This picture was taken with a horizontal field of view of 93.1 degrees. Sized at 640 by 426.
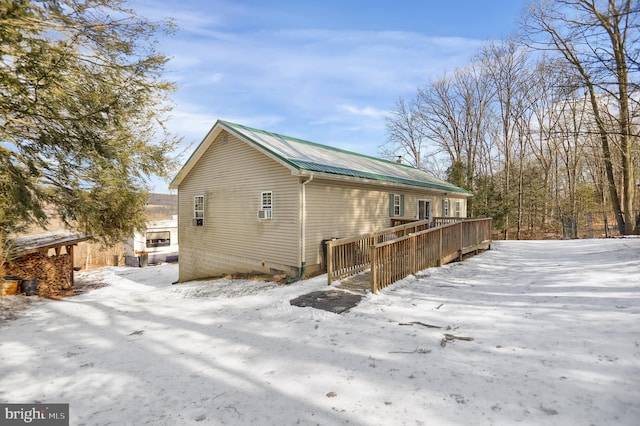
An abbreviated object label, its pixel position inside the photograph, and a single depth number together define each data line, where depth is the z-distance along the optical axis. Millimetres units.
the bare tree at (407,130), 33750
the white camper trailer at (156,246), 24609
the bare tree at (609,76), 8625
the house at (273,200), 10016
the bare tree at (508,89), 26141
